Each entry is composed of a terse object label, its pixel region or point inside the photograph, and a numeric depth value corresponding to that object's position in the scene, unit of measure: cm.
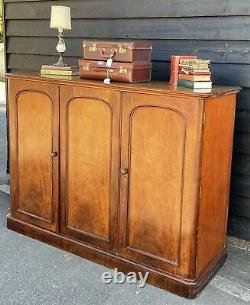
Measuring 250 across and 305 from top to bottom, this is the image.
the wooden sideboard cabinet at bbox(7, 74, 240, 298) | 238
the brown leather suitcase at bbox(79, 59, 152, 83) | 263
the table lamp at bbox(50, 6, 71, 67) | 298
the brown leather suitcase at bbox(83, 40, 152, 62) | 263
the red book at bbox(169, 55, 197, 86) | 257
